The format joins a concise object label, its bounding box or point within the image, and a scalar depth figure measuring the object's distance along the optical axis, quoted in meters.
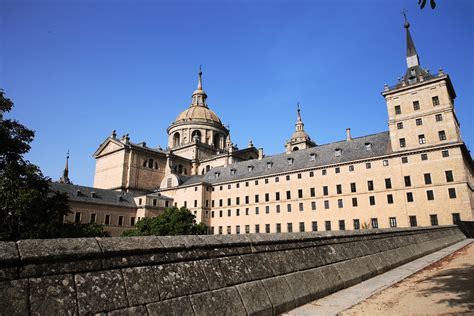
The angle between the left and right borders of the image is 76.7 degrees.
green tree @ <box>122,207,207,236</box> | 41.50
